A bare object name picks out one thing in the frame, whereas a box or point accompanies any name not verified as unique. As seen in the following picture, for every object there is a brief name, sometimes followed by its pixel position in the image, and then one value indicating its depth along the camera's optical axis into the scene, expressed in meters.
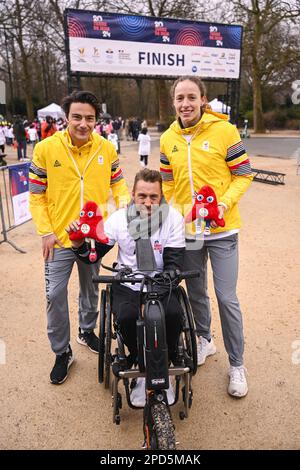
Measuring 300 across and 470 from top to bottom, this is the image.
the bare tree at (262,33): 24.88
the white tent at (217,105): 21.62
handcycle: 1.93
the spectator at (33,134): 21.56
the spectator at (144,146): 12.89
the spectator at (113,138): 15.33
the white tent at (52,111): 27.51
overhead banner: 11.04
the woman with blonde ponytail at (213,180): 2.40
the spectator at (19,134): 15.21
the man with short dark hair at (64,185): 2.49
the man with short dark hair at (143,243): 2.23
